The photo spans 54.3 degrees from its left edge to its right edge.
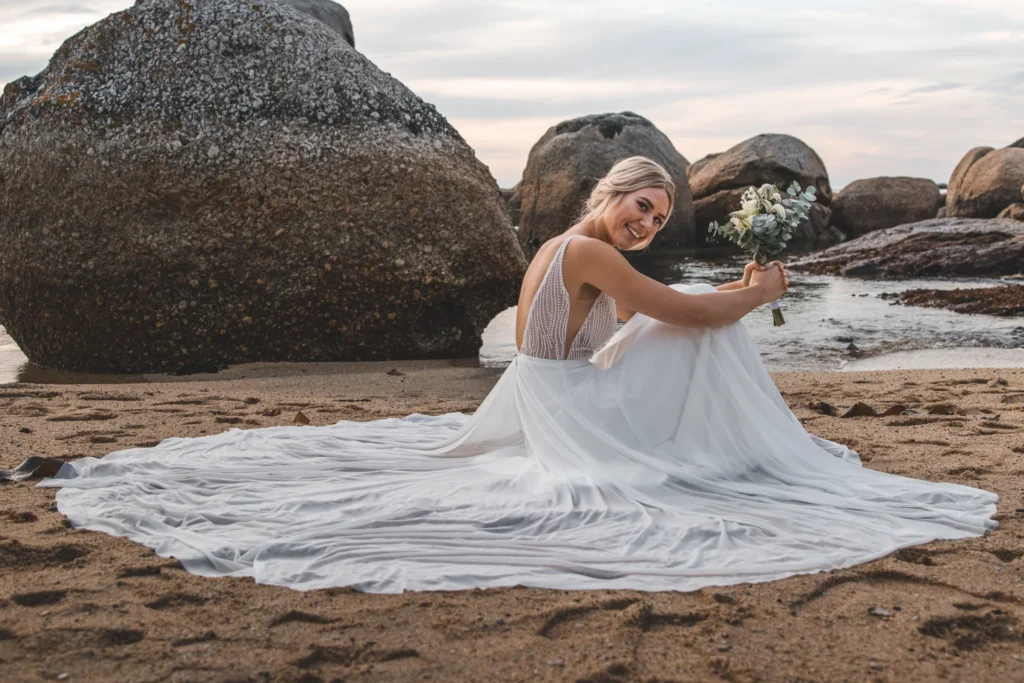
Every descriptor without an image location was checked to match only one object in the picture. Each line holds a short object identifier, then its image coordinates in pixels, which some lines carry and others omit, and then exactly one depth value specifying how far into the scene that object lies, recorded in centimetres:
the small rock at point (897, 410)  589
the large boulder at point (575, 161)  2195
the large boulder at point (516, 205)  2574
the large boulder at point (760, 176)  2462
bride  331
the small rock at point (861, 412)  596
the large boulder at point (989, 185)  2353
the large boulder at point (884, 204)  2619
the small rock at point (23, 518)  369
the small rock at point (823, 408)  617
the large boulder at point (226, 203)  749
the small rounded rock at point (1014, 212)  2120
